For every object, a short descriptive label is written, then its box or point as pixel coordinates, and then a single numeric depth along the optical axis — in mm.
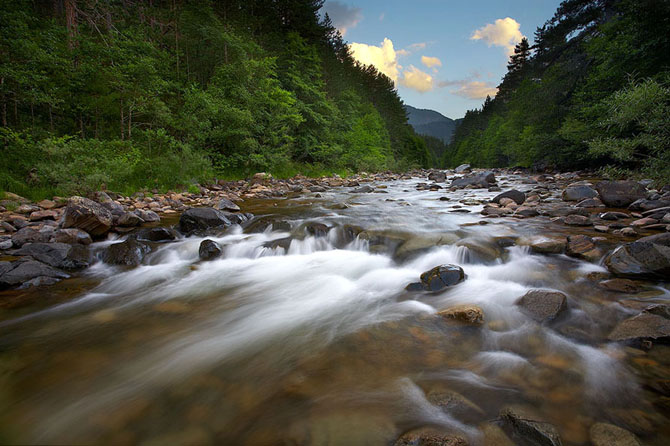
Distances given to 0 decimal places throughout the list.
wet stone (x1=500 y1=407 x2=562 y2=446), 1592
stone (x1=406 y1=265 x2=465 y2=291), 3903
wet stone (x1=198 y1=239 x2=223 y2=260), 5316
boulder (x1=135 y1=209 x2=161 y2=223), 7043
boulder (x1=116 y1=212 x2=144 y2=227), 6379
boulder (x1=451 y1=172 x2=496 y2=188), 16000
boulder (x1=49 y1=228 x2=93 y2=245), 5121
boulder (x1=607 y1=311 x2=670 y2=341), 2430
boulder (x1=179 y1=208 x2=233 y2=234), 6367
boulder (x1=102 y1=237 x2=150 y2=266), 4864
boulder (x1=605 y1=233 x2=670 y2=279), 3417
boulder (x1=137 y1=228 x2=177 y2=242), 5805
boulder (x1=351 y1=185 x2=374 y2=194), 14020
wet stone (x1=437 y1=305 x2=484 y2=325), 3049
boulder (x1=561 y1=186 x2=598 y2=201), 8867
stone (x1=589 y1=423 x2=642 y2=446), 1607
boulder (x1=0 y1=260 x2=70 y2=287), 3723
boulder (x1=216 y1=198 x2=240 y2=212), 8445
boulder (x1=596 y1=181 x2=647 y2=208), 7367
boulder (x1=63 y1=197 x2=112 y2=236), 5461
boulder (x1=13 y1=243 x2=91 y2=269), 4426
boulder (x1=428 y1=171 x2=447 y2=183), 22125
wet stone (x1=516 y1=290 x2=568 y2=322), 3041
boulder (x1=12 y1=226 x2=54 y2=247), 4907
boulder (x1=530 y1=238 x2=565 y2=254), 4637
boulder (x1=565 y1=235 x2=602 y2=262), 4246
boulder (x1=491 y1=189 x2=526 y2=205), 9324
